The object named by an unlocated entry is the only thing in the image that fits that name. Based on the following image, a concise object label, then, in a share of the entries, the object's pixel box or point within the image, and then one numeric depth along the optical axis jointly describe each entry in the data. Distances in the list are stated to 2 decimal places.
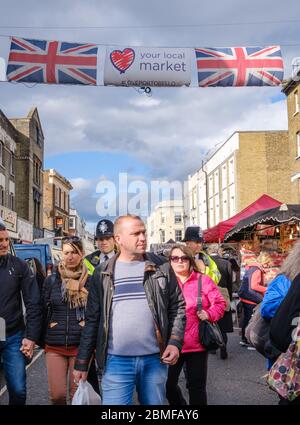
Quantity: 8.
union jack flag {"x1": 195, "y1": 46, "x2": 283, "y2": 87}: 11.08
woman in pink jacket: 4.70
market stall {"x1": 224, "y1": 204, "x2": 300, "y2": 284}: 8.10
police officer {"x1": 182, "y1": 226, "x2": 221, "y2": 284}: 6.20
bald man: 3.57
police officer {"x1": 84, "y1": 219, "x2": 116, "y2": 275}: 6.07
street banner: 10.80
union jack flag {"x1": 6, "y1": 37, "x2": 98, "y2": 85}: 10.73
